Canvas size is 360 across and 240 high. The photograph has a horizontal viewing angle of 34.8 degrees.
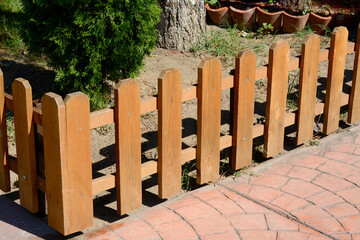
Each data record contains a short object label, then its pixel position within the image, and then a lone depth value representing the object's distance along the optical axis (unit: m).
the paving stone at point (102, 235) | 3.86
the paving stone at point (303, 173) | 4.74
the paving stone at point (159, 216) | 4.07
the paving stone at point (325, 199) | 4.33
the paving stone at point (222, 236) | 3.86
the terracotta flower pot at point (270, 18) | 7.95
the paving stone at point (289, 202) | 4.26
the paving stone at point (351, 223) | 3.99
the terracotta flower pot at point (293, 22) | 7.88
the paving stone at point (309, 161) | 4.95
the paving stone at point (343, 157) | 5.03
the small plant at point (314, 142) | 5.34
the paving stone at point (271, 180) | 4.62
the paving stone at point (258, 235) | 3.88
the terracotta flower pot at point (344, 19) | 8.05
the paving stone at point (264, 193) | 4.40
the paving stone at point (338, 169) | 4.80
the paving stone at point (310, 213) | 4.13
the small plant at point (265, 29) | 7.77
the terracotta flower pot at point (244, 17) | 7.96
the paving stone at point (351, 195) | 4.37
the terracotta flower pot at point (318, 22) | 7.91
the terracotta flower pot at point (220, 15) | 8.05
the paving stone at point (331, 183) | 4.57
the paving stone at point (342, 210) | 4.18
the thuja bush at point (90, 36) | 5.02
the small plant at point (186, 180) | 4.62
